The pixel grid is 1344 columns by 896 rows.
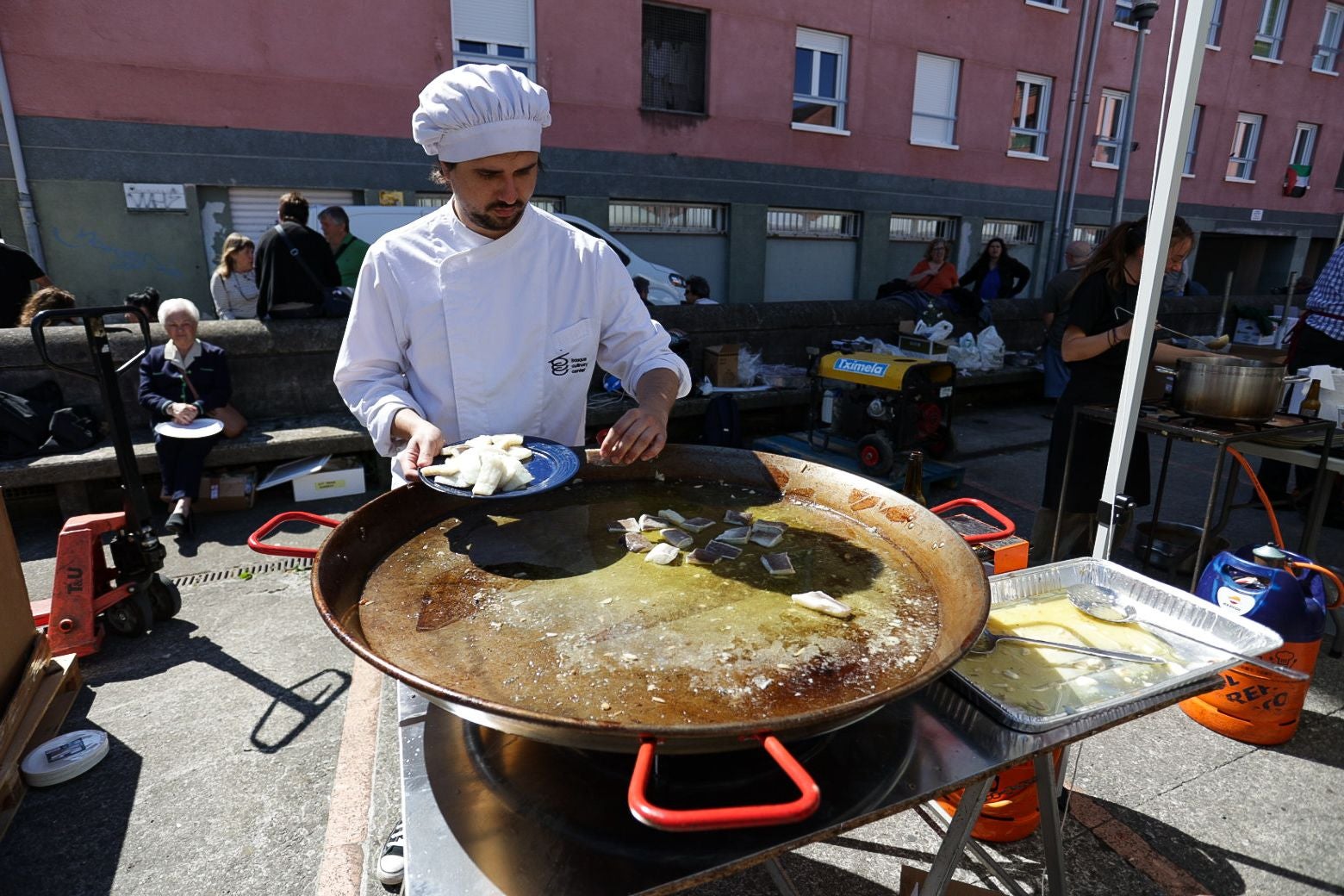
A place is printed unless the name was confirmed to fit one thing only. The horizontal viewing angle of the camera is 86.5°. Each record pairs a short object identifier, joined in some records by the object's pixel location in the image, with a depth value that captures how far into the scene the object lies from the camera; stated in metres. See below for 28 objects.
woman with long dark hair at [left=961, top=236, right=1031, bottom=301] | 9.84
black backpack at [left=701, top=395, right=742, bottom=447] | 6.04
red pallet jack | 3.30
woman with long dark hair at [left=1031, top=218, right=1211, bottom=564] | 3.55
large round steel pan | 1.00
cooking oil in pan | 1.23
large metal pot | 3.31
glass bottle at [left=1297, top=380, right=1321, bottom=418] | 3.80
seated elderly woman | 4.80
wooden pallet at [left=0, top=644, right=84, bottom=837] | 2.43
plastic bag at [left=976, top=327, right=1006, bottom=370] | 8.52
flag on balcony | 19.69
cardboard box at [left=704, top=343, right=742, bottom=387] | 6.79
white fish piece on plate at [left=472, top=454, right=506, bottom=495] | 1.59
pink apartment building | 8.80
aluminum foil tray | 1.36
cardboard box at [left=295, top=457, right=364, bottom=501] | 5.25
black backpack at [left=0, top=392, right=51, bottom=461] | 4.64
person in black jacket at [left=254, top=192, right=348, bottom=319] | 5.74
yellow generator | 5.66
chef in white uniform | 1.78
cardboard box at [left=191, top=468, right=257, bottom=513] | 5.02
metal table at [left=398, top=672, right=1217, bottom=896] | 1.09
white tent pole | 2.37
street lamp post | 8.13
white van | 8.84
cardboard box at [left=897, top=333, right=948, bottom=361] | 6.98
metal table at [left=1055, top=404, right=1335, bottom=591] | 3.21
